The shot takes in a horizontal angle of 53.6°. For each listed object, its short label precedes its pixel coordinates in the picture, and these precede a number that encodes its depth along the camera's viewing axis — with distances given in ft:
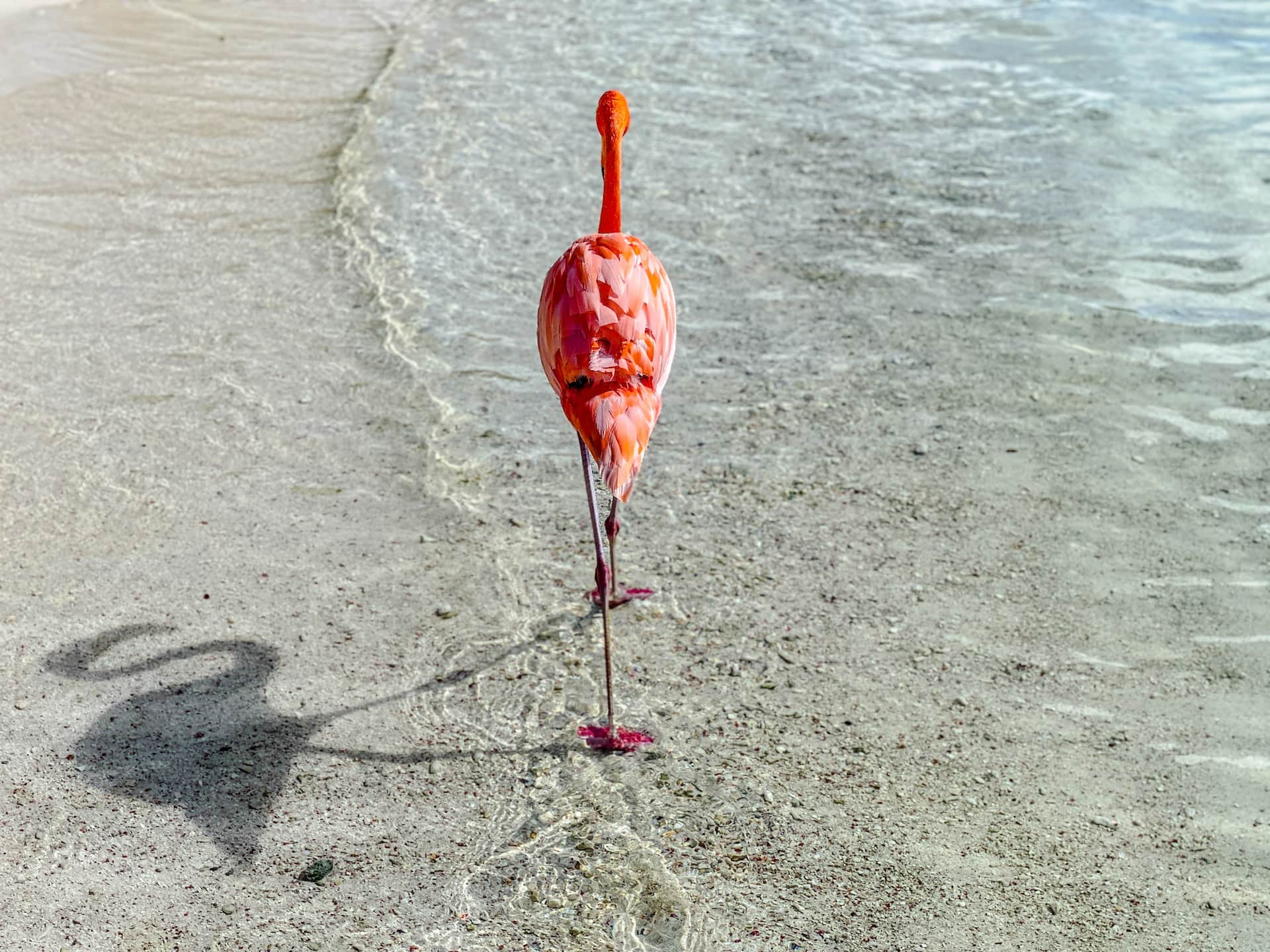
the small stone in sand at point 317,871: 11.98
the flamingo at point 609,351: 12.48
